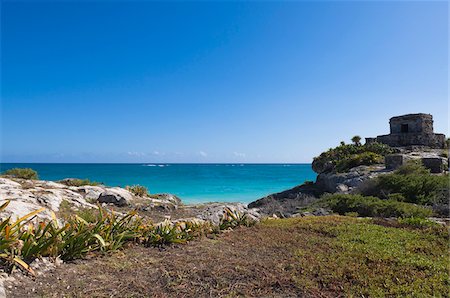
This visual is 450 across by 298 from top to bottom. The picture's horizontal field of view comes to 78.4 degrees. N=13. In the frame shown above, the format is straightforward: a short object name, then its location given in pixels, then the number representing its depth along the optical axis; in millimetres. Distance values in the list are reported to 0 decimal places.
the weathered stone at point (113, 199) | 9797
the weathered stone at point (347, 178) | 16453
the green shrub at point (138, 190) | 13011
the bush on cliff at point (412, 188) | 10796
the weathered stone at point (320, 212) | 10402
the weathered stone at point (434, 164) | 16891
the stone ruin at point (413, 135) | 27078
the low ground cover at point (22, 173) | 14382
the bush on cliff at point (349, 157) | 21453
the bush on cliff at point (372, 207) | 8828
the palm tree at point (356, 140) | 29931
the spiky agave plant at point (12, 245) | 3756
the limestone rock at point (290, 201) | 12204
